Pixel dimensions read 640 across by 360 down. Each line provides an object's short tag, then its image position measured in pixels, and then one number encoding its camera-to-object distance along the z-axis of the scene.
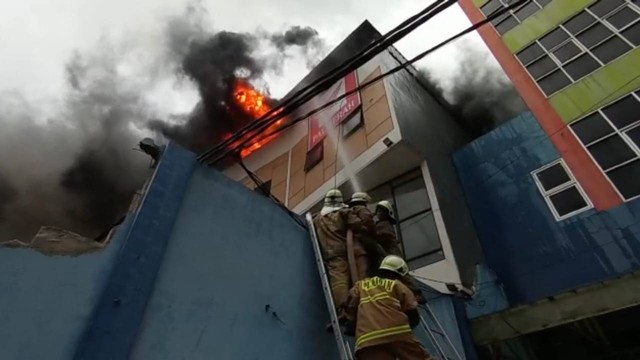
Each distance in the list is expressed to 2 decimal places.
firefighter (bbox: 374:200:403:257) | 5.22
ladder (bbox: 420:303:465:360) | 4.11
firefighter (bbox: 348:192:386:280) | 4.70
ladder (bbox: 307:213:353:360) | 3.28
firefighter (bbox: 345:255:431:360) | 3.18
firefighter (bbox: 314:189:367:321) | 4.16
